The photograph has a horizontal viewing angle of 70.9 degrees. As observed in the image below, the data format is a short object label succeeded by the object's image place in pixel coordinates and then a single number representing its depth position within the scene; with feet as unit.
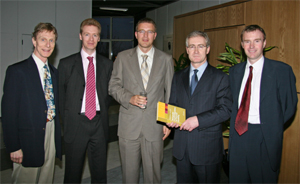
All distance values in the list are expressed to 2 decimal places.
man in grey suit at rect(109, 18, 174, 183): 7.68
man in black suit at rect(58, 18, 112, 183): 7.50
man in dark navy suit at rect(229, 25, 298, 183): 6.35
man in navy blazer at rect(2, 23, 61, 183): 6.43
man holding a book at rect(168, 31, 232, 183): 6.48
